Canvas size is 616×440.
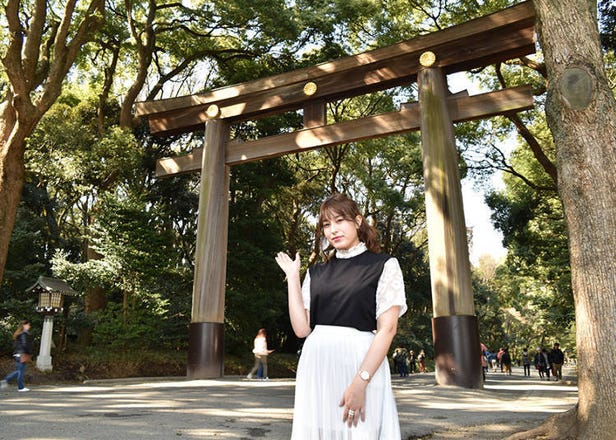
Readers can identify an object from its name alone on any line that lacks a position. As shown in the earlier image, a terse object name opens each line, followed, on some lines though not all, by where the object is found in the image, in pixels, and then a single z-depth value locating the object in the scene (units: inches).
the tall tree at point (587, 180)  138.7
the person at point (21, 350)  361.4
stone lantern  503.5
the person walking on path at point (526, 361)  851.7
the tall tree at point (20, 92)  425.7
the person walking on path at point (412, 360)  1024.2
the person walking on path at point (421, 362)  973.4
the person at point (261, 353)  462.3
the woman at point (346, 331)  73.2
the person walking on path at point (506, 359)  869.2
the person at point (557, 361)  687.7
